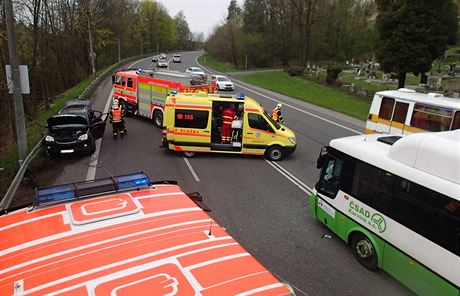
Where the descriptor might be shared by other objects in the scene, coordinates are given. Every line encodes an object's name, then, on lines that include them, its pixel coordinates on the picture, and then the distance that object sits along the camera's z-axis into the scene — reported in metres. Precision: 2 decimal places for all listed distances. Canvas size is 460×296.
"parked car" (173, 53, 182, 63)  80.74
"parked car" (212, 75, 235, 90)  38.75
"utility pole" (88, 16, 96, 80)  38.64
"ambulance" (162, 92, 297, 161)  14.56
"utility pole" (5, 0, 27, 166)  11.67
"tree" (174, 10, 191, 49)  137.21
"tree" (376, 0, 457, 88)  28.86
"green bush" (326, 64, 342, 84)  39.12
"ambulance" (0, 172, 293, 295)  3.37
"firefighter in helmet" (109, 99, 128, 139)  16.88
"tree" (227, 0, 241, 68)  69.80
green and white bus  6.08
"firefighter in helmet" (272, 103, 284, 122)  18.97
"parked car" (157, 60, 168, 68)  60.81
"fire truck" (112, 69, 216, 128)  19.52
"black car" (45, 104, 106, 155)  13.91
